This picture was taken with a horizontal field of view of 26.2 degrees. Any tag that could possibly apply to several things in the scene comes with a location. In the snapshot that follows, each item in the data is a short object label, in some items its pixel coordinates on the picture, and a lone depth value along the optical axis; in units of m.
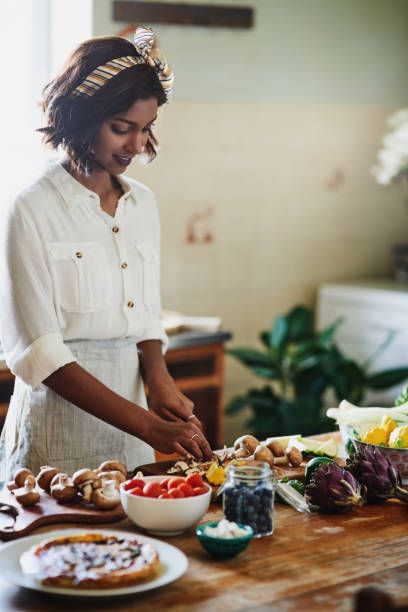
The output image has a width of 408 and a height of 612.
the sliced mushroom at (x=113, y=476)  1.66
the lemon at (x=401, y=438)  1.83
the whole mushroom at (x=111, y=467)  1.72
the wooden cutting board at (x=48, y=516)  1.50
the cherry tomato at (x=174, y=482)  1.54
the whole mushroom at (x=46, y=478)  1.68
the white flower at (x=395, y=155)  4.05
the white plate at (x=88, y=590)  1.23
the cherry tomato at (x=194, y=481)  1.57
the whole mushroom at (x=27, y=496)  1.59
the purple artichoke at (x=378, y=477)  1.73
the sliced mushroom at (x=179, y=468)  1.81
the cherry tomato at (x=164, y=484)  1.57
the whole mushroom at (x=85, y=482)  1.60
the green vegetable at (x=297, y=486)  1.75
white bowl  1.47
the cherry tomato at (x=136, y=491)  1.51
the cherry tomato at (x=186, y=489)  1.51
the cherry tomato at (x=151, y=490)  1.51
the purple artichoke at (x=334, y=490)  1.66
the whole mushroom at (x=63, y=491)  1.61
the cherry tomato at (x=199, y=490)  1.52
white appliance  4.05
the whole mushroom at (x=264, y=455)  1.87
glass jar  1.49
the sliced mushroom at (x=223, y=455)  1.88
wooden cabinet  3.34
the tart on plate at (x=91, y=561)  1.24
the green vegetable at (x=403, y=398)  2.09
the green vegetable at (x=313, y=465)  1.82
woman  1.96
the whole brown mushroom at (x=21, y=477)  1.67
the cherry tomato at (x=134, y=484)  1.54
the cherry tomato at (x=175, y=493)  1.50
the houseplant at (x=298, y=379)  3.91
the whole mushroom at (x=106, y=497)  1.58
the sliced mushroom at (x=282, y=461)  1.93
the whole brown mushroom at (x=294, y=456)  1.92
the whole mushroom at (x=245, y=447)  1.91
